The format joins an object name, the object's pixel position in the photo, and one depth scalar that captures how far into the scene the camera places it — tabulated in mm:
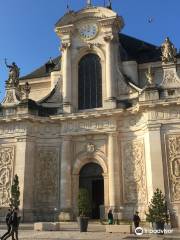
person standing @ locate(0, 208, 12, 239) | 12720
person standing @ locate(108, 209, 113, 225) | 20531
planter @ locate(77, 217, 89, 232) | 17670
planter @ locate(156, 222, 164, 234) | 16780
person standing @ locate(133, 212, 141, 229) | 17906
